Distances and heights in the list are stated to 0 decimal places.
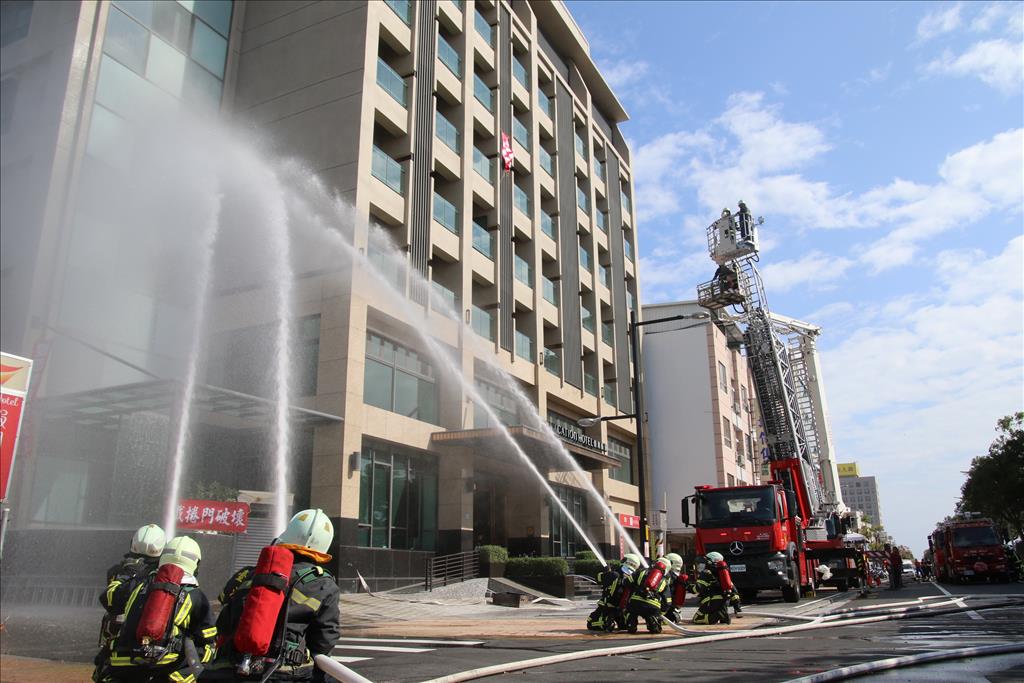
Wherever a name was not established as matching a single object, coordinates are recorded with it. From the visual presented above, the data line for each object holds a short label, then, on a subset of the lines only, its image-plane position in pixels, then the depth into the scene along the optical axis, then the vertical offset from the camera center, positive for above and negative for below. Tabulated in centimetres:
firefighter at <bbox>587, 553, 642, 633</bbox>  1262 -85
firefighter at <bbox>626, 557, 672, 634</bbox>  1231 -81
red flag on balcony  3250 +1604
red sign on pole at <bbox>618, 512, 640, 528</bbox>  4043 +125
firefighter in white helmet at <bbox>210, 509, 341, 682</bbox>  394 -30
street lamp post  1969 +248
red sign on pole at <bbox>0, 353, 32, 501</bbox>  1311 +245
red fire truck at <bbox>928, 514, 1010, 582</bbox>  3031 -28
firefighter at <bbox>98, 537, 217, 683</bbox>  423 -48
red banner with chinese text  1630 +65
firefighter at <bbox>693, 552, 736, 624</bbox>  1375 -81
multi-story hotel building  2038 +718
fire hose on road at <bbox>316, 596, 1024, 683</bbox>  401 -123
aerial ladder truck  1828 +212
